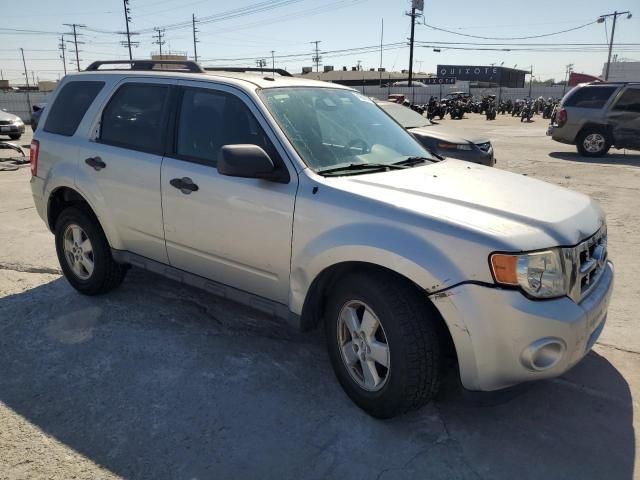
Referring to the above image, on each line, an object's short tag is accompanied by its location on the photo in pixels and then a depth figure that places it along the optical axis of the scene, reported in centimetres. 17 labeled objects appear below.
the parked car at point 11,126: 1586
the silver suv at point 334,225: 241
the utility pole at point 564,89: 4906
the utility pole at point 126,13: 6817
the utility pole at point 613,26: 5774
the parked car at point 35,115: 1755
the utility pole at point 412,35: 4938
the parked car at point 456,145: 898
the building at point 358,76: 8419
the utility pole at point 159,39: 8800
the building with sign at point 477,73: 9189
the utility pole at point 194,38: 8394
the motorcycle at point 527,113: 3081
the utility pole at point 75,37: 8844
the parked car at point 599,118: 1284
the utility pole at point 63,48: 9966
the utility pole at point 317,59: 10656
